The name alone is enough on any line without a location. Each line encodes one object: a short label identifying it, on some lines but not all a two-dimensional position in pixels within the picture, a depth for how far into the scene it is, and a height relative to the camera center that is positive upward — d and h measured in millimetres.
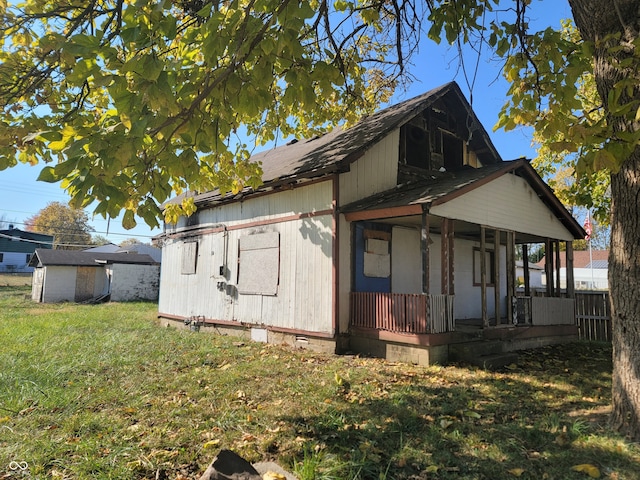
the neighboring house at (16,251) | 51719 +3214
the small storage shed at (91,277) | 26531 -61
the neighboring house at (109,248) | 49188 +3563
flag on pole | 23145 +3429
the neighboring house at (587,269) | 52059 +2130
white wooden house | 8500 +1082
